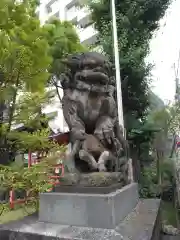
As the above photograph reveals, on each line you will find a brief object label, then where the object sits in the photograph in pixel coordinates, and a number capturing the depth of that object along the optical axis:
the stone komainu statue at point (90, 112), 3.55
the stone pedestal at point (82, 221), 2.48
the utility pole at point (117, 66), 7.25
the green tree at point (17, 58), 4.35
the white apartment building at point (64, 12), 18.29
